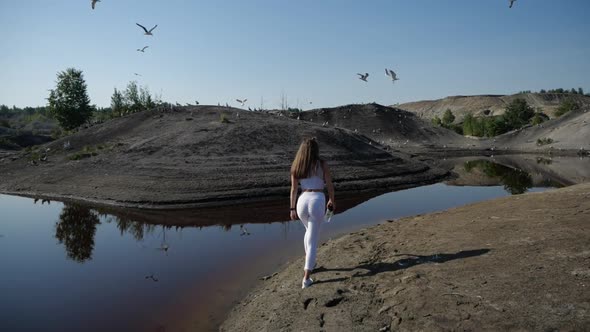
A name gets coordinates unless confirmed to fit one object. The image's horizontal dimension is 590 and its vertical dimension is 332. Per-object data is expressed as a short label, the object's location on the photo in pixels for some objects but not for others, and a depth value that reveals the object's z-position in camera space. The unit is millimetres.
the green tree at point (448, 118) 114288
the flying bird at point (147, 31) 21703
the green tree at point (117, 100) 78700
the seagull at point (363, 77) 22673
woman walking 7266
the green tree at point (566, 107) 91575
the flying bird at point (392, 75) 20762
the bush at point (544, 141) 65000
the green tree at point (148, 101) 62188
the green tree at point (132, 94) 75806
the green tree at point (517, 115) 86331
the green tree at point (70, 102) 61438
